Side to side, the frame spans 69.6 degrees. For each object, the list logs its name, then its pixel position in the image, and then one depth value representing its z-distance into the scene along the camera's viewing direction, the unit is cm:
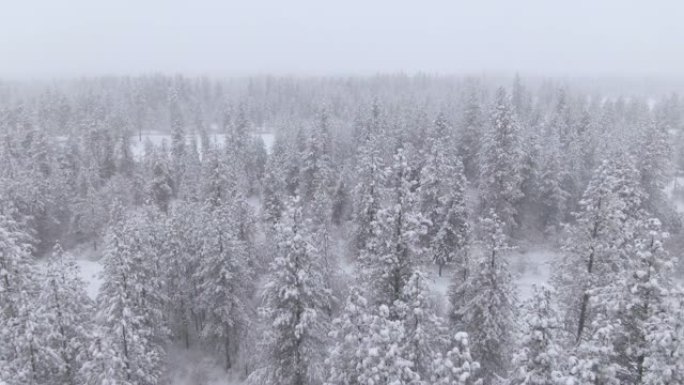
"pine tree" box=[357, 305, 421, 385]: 1235
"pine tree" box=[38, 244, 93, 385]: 2177
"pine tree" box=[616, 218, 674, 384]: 1409
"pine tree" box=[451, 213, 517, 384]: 2339
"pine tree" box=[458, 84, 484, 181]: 5719
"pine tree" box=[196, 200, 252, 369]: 3083
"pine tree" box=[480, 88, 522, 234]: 4356
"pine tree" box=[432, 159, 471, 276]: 3938
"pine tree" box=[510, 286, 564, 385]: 1270
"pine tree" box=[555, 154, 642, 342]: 2250
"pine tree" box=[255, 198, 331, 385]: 1864
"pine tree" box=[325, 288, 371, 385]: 1404
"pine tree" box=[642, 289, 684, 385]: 1245
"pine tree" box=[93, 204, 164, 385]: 2275
